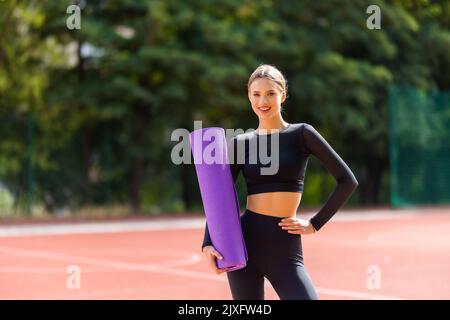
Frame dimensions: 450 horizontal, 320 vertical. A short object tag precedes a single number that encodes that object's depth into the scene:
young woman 4.11
